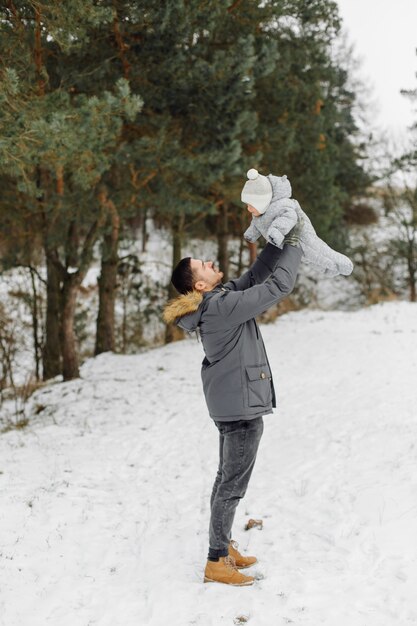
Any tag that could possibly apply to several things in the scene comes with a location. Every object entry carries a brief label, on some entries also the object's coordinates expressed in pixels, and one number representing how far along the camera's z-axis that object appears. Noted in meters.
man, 3.20
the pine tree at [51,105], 6.07
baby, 3.26
